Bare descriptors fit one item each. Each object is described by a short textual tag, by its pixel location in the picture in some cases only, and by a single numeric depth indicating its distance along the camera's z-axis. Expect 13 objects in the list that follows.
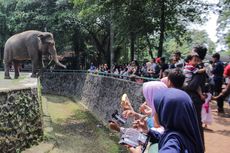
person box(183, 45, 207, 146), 5.36
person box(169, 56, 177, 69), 8.55
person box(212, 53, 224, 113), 10.23
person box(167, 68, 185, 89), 3.64
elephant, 13.49
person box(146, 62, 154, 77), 11.72
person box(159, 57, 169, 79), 10.26
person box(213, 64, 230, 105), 5.82
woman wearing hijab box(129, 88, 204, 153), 2.19
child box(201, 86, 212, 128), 8.34
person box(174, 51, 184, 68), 8.36
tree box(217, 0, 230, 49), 30.68
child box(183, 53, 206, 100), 5.49
